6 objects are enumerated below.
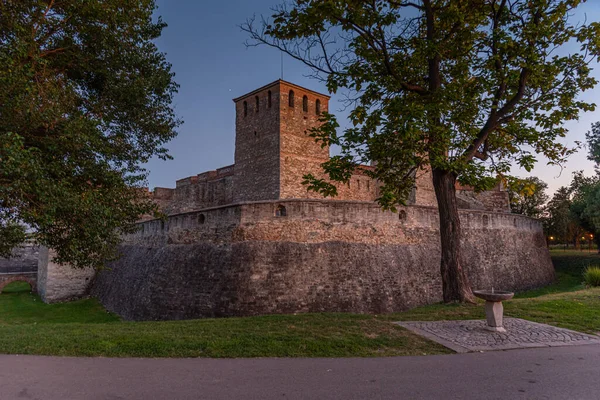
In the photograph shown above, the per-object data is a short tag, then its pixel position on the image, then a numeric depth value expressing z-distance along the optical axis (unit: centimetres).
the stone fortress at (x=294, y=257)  1320
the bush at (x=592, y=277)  1474
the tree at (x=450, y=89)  864
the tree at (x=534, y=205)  3909
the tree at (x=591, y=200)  2464
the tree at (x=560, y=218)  3475
